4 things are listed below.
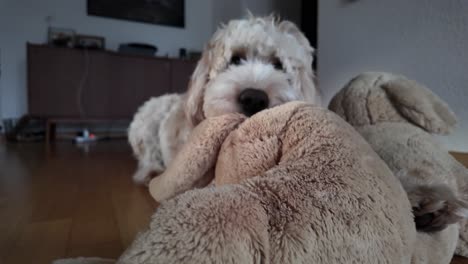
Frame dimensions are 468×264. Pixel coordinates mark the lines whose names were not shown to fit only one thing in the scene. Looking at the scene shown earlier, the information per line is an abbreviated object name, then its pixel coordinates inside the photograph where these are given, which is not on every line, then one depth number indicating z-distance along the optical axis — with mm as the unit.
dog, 866
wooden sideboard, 3240
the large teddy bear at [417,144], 455
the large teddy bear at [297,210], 233
